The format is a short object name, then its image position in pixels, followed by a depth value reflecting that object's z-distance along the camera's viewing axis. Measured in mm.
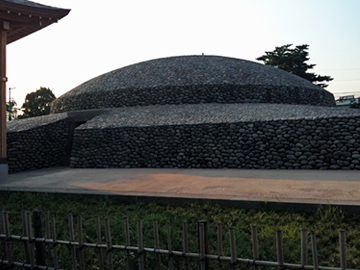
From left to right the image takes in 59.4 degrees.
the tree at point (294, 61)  28406
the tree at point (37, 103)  27000
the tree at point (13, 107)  41744
